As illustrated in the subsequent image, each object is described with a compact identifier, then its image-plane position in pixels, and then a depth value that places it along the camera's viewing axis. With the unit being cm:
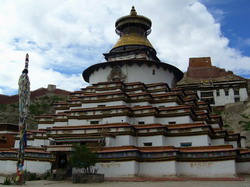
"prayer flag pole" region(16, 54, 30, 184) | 1580
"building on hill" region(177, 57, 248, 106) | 5466
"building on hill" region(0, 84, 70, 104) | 5428
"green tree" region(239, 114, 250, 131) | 3847
